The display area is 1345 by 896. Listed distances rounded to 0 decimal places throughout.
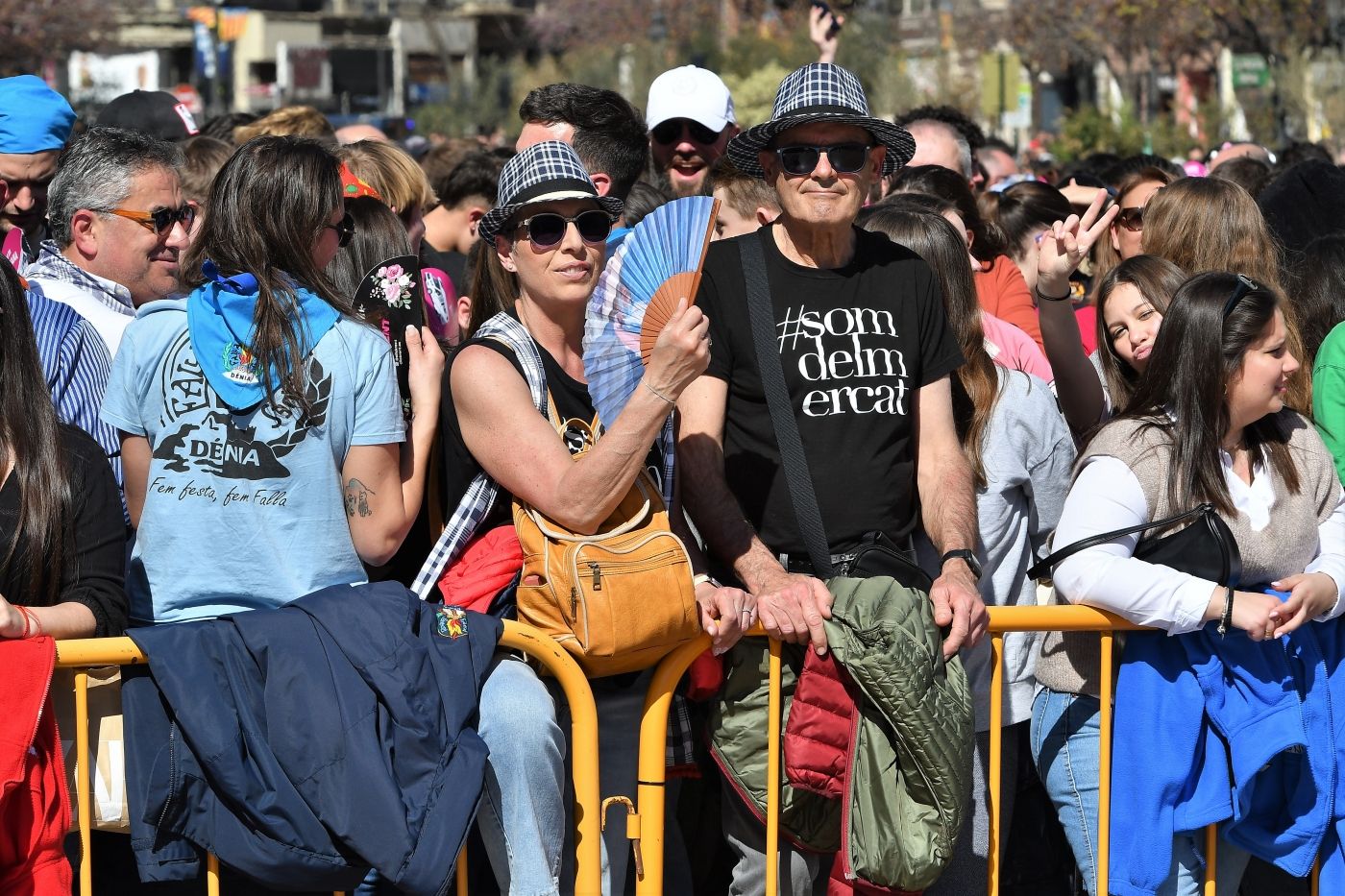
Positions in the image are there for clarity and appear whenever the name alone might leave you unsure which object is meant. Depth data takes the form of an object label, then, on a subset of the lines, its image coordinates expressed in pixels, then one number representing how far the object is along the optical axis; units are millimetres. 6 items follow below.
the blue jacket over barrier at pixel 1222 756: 7418
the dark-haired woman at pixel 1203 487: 7559
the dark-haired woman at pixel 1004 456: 8586
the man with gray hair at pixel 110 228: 8734
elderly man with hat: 7594
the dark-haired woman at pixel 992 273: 11469
